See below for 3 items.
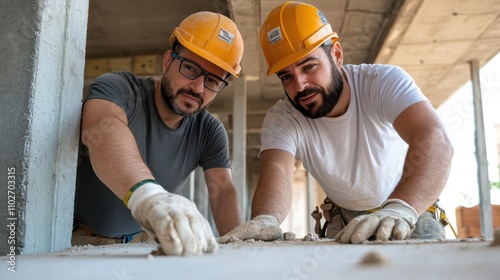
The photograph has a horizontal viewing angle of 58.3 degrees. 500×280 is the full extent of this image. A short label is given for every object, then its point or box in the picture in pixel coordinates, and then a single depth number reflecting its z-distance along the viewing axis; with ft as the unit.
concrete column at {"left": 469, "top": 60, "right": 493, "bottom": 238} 21.56
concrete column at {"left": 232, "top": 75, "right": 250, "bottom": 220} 23.41
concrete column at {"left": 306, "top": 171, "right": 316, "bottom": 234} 41.75
